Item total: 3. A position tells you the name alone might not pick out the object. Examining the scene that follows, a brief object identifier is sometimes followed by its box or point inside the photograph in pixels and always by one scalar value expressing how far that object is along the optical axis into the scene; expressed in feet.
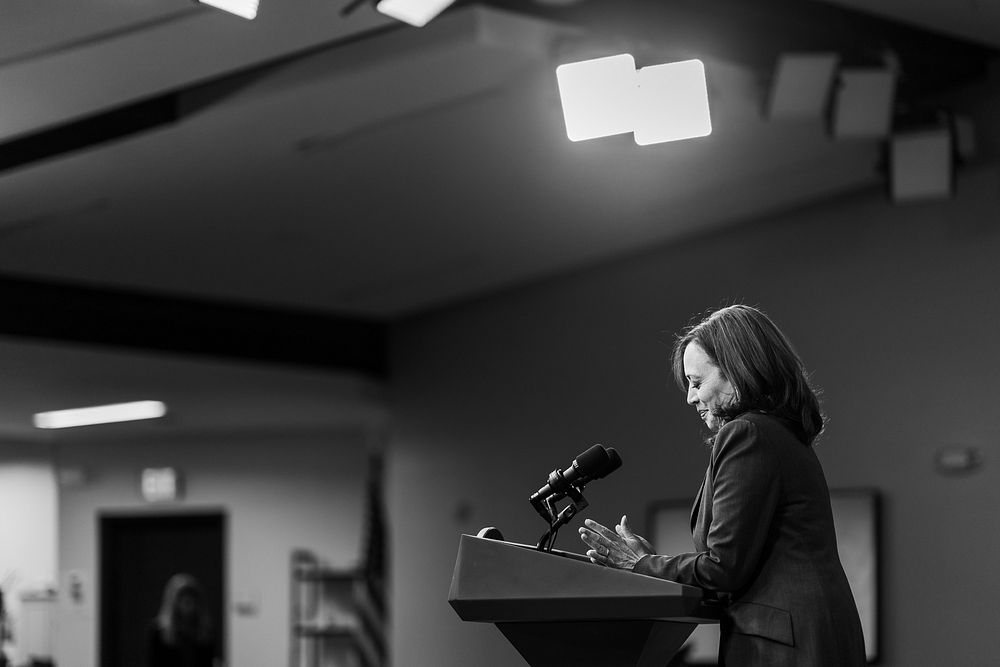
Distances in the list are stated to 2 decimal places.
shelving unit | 58.02
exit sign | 63.27
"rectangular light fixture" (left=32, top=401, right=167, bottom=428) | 53.05
